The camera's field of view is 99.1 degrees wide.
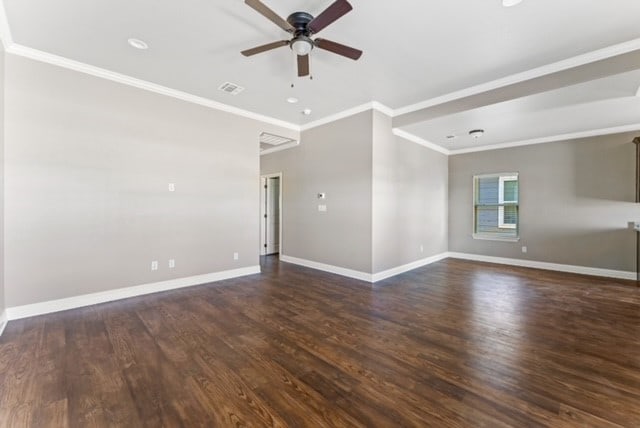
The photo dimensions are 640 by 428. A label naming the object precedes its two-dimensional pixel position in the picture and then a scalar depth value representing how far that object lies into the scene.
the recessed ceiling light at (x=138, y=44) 2.94
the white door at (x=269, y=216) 7.38
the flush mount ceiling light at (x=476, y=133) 5.15
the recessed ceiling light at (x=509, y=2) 2.32
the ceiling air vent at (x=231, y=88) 3.94
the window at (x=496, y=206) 6.38
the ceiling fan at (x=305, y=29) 2.10
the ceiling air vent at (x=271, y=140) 5.67
